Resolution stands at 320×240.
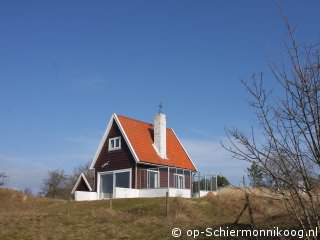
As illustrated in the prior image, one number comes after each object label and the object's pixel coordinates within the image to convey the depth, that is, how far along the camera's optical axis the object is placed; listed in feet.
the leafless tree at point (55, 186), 193.16
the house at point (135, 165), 101.09
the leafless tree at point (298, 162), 14.83
